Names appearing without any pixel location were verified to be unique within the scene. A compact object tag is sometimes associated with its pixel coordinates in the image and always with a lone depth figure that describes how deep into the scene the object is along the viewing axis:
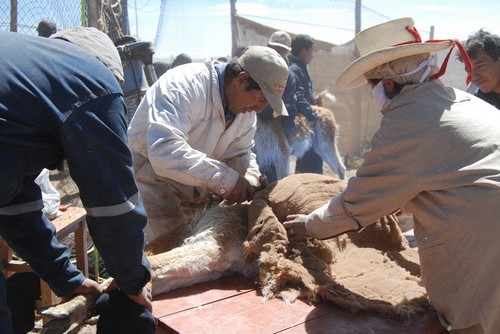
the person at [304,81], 5.93
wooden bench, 3.39
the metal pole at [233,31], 8.68
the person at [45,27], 5.07
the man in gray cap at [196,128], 2.67
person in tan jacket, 1.88
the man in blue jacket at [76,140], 1.51
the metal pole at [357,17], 9.63
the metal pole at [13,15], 4.88
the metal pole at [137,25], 7.78
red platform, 1.99
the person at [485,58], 3.65
